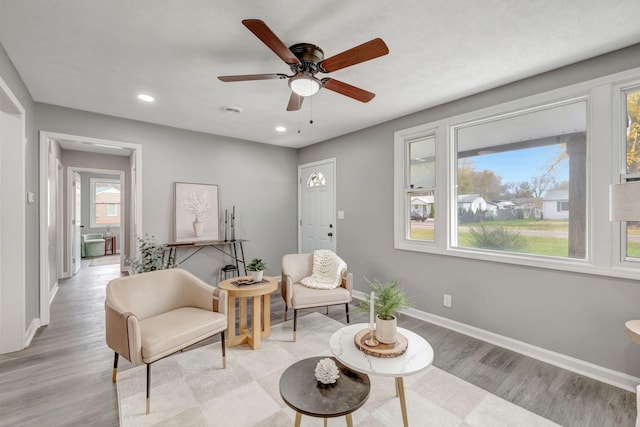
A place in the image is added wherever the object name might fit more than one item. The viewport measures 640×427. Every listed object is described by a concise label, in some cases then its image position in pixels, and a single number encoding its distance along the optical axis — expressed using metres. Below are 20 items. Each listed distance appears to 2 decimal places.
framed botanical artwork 4.01
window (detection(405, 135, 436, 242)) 3.38
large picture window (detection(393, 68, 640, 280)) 2.11
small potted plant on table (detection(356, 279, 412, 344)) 1.76
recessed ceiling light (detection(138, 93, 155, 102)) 2.93
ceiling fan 1.58
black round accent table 1.27
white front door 4.63
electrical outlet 3.09
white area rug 1.72
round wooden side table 2.56
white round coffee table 1.52
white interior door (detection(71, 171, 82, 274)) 5.58
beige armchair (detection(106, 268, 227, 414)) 1.83
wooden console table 3.93
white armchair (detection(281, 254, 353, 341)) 2.86
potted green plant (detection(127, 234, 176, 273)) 3.53
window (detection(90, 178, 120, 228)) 7.93
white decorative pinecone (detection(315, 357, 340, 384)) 1.45
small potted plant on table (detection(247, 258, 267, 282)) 2.80
